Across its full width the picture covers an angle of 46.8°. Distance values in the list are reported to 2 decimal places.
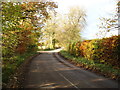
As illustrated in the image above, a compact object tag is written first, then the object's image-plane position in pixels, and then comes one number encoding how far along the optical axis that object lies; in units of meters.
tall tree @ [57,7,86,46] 39.06
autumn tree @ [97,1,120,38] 10.75
